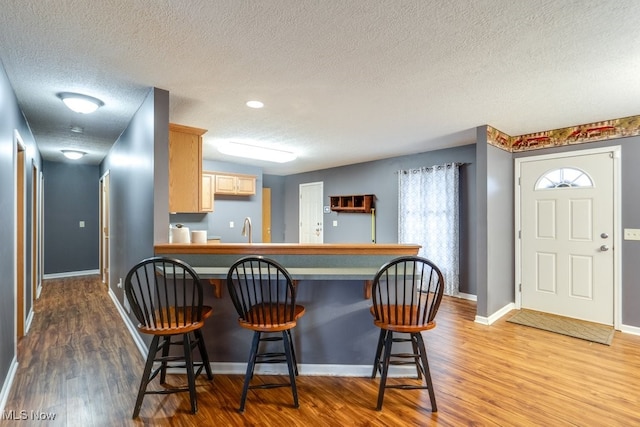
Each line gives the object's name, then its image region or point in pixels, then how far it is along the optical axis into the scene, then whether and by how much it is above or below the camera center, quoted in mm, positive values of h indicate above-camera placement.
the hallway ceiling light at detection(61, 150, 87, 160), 5066 +995
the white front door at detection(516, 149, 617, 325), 3578 -250
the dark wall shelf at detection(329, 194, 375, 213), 6004 +229
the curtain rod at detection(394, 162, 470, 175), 4732 +761
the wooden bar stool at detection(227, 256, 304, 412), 2014 -698
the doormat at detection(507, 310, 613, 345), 3285 -1276
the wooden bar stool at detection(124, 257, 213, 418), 1977 -731
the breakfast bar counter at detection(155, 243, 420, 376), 2516 -806
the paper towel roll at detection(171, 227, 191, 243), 2879 -190
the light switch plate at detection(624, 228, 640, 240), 3383 -213
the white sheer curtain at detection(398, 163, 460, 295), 4781 +2
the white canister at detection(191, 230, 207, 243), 3054 -221
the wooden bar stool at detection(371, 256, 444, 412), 1996 -716
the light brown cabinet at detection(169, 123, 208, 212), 2955 +446
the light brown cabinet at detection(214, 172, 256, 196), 5789 +578
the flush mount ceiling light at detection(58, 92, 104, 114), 2730 +994
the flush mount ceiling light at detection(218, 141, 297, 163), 4570 +963
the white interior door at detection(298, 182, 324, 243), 7156 +29
